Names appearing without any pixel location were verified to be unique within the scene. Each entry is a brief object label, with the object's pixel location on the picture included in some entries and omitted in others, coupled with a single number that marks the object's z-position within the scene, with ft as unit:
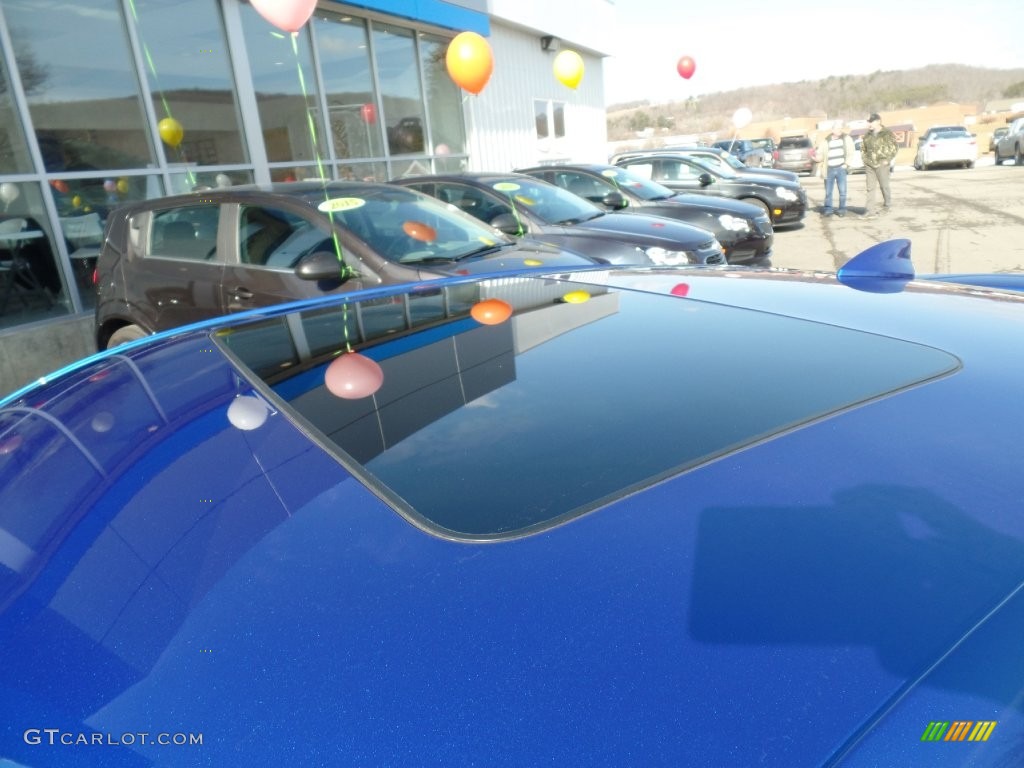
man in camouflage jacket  40.65
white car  77.61
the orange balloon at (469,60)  29.50
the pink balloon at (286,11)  19.56
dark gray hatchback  13.35
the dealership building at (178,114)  19.29
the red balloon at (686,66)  57.77
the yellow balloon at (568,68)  41.06
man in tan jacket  40.93
